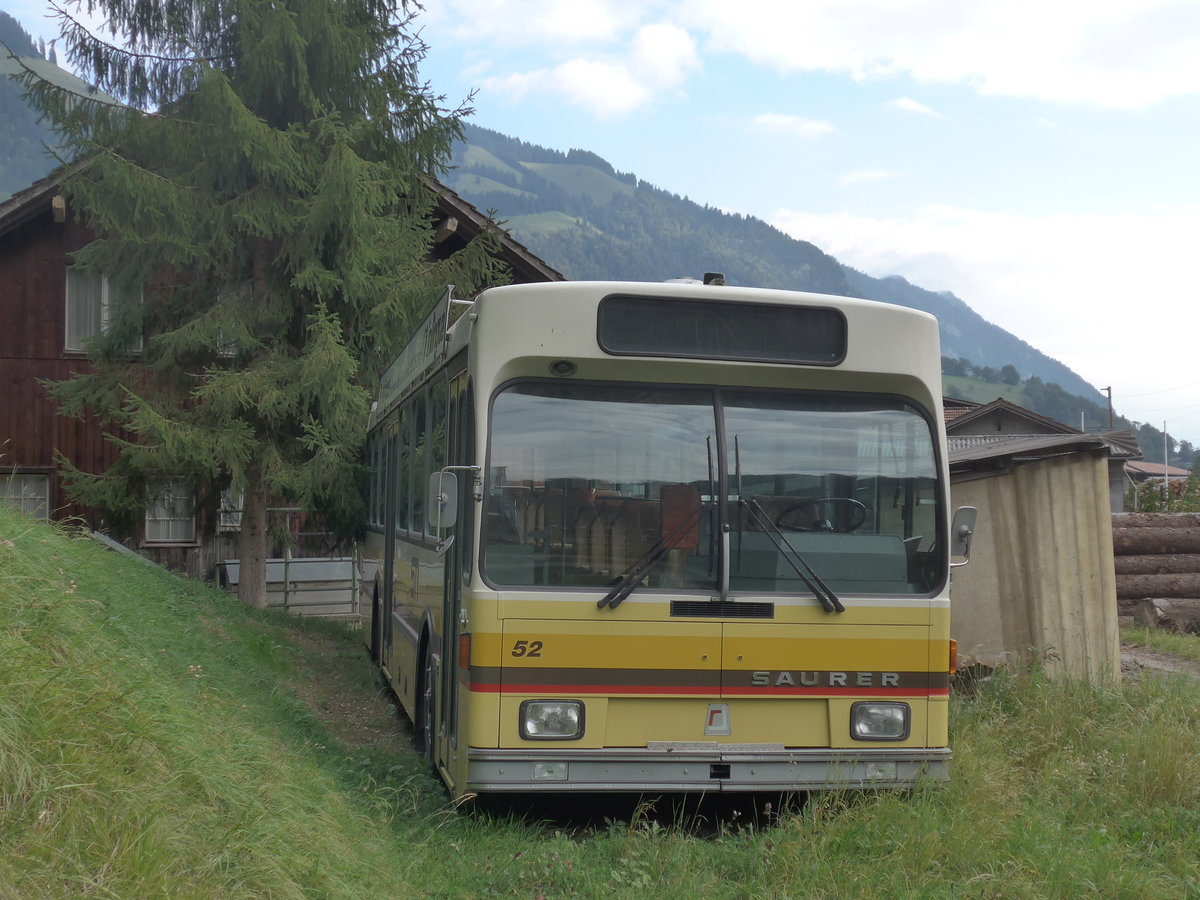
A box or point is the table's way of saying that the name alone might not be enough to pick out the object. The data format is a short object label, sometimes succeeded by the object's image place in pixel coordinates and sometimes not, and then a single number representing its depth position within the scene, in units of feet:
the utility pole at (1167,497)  92.37
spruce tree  54.39
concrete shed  34.32
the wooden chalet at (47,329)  71.36
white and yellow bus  19.94
